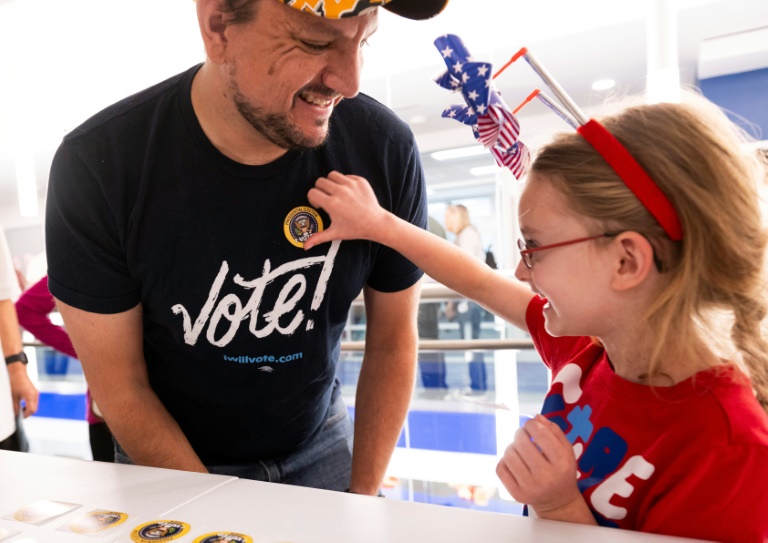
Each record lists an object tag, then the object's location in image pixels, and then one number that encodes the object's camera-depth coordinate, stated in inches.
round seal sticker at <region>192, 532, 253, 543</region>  30.8
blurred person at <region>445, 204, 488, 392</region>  139.3
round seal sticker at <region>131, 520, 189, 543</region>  31.6
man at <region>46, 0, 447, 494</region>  46.8
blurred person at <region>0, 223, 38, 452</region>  90.2
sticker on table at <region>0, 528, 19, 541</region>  32.4
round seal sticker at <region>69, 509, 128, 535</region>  32.9
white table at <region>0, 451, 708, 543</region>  30.7
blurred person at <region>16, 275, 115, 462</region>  104.0
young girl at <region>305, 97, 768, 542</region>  35.3
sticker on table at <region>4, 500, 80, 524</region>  34.5
